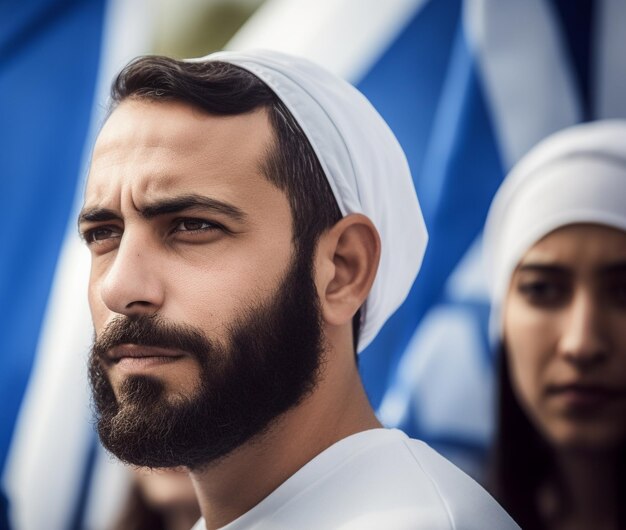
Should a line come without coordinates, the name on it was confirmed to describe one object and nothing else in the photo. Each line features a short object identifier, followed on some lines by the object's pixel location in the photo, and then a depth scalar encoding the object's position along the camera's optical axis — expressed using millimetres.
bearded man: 2385
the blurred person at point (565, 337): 3525
